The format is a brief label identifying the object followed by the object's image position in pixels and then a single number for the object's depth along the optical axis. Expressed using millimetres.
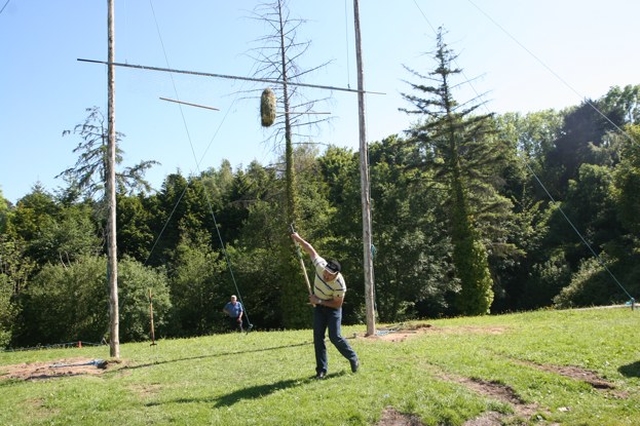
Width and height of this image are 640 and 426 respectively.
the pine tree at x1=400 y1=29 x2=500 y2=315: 36125
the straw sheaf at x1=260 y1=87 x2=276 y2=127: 14750
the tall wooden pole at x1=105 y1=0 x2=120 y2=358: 15398
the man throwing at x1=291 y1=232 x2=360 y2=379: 10172
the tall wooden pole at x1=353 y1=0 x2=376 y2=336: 16828
